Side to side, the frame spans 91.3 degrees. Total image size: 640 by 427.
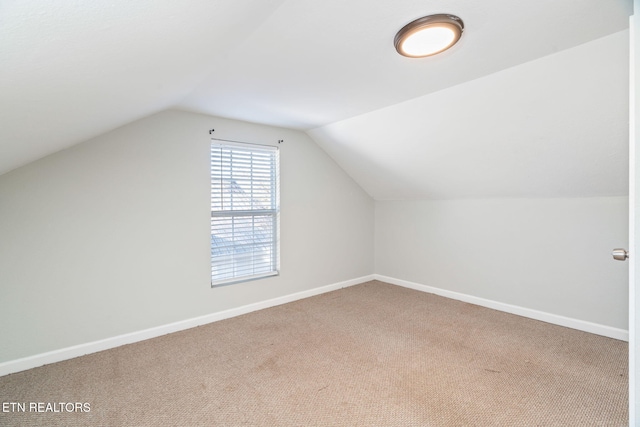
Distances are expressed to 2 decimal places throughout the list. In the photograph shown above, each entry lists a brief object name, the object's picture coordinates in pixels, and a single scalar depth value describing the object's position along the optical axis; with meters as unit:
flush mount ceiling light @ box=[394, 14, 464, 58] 1.50
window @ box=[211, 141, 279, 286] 3.16
